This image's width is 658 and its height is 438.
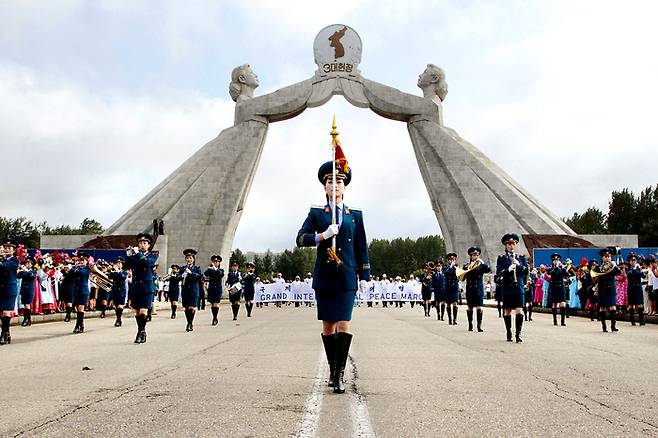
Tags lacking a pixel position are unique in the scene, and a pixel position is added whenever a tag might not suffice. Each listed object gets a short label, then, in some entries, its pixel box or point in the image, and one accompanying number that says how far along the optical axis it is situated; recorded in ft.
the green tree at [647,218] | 200.64
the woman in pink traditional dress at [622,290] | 73.67
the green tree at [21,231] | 234.99
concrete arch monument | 154.20
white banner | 139.23
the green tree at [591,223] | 255.91
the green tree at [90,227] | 310.04
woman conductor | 21.62
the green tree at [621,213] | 224.33
